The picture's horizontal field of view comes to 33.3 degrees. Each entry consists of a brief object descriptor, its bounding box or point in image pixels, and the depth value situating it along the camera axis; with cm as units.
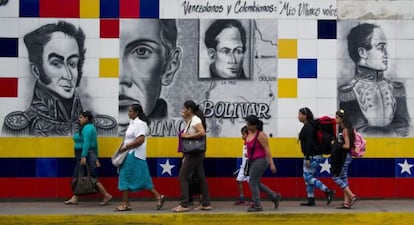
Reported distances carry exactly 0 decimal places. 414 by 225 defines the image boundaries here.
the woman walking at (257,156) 1075
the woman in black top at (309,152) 1137
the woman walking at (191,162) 1080
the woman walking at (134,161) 1086
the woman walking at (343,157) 1111
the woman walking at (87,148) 1142
